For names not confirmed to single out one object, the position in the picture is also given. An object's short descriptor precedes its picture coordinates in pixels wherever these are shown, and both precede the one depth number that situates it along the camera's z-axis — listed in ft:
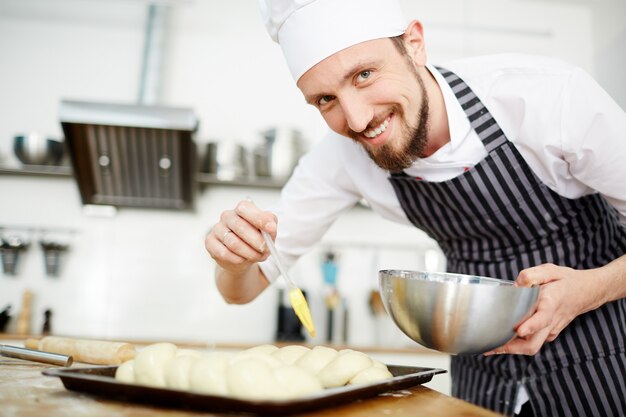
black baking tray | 1.97
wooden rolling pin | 3.45
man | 3.54
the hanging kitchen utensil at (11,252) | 9.35
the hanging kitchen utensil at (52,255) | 9.39
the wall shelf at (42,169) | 9.27
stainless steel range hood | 8.59
